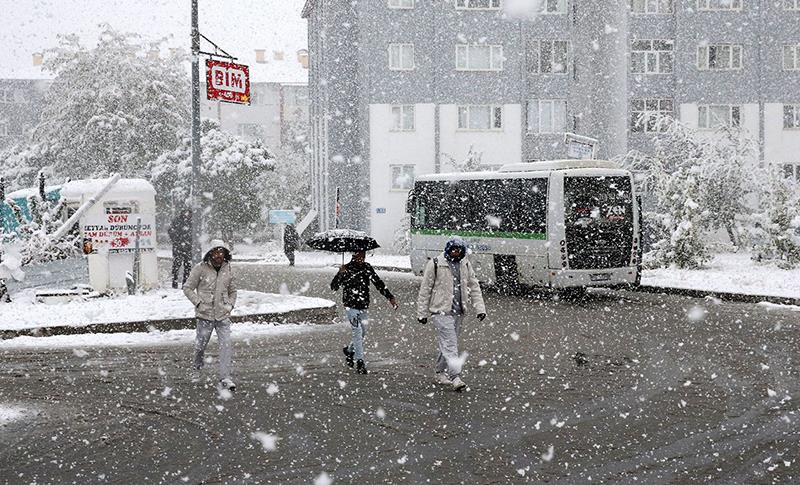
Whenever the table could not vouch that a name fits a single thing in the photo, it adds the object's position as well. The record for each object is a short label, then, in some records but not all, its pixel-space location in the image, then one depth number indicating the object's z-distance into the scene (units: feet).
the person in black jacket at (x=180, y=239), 71.97
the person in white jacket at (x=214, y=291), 32.86
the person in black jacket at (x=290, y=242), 123.13
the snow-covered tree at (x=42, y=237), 59.26
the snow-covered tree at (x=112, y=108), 186.80
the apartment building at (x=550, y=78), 149.48
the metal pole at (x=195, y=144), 57.47
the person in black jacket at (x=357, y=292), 35.58
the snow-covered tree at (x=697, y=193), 88.17
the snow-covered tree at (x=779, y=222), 82.79
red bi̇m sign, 59.36
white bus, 67.56
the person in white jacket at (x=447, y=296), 32.53
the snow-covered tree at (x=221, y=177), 175.38
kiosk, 61.41
